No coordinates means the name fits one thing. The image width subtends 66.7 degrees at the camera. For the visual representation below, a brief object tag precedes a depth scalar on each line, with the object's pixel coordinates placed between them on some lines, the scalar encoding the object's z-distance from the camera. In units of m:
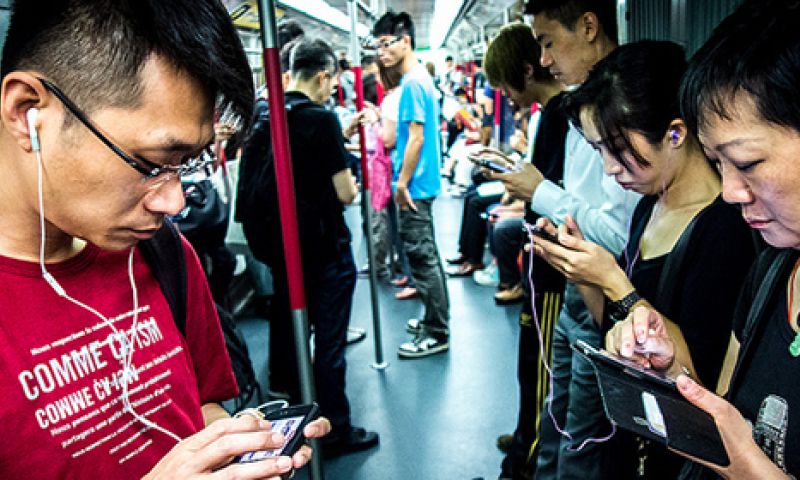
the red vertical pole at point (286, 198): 1.45
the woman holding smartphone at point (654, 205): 1.35
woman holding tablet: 0.96
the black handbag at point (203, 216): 2.81
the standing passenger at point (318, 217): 2.77
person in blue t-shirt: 3.83
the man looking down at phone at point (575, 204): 2.00
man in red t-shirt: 0.87
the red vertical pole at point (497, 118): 6.82
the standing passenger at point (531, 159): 2.38
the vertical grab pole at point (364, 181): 3.34
